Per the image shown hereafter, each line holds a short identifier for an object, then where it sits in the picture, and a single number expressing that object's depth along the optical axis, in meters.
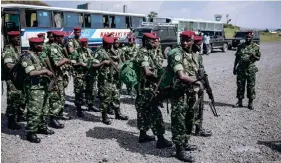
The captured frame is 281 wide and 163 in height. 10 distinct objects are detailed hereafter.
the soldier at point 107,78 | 5.76
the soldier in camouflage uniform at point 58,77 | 5.50
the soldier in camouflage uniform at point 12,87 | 5.31
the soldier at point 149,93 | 4.52
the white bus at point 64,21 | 14.49
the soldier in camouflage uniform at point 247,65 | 6.96
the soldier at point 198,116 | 5.16
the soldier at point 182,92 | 3.98
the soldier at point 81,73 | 6.50
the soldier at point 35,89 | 4.74
